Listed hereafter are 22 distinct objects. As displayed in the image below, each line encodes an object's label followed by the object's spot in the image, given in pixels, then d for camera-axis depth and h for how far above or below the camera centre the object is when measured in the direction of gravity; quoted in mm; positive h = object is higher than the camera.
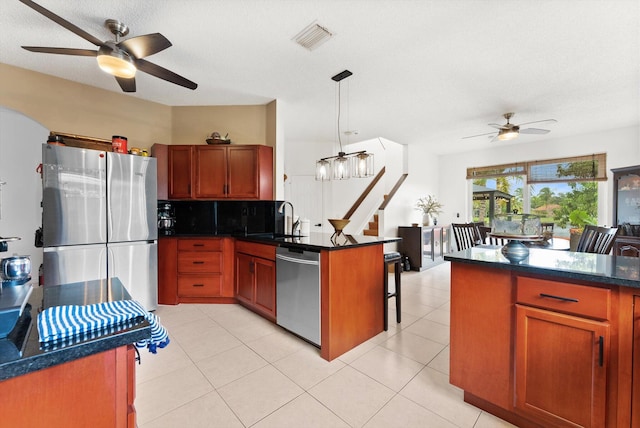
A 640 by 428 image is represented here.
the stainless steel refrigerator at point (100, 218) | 2585 -81
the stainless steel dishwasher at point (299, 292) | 2285 -745
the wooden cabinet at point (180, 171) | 3555 +524
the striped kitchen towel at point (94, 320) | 704 -317
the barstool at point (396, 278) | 2684 -715
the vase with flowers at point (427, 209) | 6028 +13
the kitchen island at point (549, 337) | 1195 -656
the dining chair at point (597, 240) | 2621 -314
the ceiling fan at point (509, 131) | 4043 +1212
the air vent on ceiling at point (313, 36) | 2189 +1484
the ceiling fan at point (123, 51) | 1839 +1160
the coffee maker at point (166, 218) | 3518 -103
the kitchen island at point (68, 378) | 611 -422
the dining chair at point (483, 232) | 3892 -333
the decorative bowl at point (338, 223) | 2738 -135
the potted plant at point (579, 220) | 5246 -215
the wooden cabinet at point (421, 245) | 5200 -713
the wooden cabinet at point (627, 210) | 4051 -17
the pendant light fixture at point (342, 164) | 3020 +550
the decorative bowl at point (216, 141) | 3600 +938
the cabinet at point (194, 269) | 3389 -750
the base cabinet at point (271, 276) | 2225 -708
